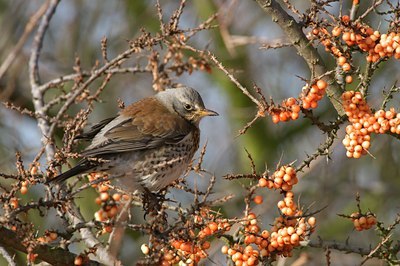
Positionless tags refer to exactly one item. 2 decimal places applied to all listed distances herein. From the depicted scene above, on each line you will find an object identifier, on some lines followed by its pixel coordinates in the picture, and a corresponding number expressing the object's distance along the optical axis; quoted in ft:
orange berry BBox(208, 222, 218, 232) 23.09
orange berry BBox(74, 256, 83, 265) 22.94
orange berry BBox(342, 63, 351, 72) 23.98
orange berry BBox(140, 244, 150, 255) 22.12
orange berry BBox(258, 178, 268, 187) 22.77
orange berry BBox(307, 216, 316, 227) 23.16
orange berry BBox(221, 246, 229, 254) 23.97
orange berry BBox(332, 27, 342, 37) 23.16
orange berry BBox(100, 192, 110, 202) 29.66
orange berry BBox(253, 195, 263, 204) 24.32
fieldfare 31.94
